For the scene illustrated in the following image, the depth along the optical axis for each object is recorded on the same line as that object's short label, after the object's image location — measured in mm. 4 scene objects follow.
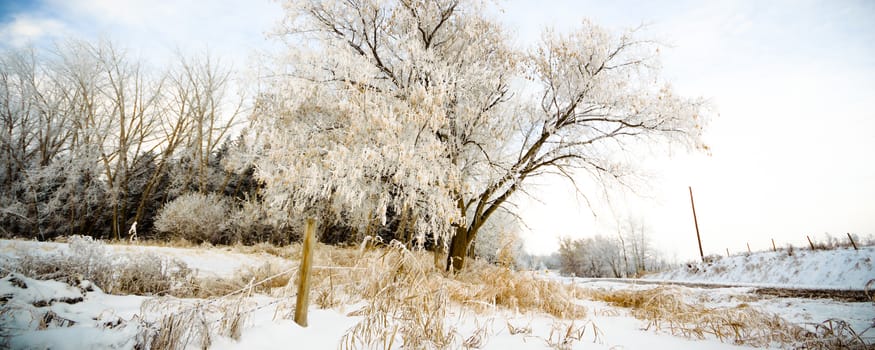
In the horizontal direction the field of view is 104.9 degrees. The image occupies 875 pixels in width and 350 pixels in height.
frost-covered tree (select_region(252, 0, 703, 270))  6309
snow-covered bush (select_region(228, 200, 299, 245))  14805
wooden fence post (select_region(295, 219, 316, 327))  2410
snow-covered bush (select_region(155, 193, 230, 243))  13633
